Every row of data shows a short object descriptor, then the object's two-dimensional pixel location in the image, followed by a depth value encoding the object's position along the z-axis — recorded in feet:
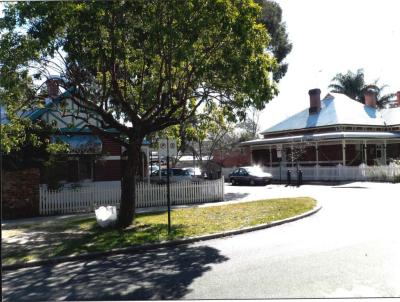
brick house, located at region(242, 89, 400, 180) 108.06
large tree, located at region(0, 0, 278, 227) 35.29
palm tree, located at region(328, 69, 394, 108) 188.03
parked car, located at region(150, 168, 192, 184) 91.00
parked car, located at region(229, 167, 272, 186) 106.01
